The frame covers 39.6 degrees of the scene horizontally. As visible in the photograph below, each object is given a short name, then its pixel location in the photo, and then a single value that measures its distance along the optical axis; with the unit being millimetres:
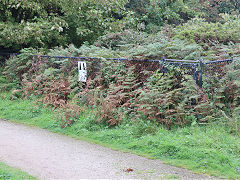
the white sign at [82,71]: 11717
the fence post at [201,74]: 8742
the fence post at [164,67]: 9553
